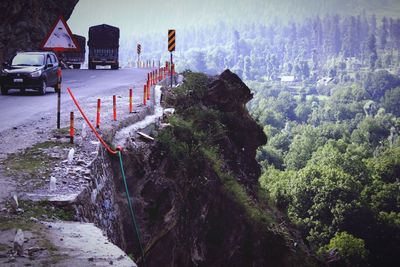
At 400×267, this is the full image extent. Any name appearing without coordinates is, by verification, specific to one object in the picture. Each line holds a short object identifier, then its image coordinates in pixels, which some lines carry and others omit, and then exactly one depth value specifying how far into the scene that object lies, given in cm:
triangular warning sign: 1669
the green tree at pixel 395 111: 19448
